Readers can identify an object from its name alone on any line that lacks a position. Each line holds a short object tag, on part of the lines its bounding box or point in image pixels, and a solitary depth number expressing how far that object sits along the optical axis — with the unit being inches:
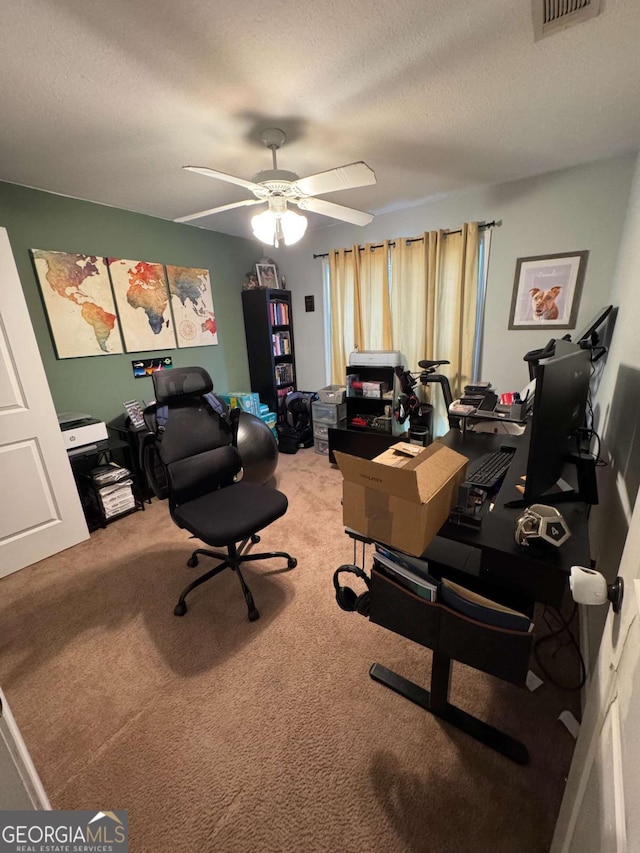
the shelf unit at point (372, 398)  125.7
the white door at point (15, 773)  26.8
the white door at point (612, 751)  18.7
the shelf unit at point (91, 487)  97.5
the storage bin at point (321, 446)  147.2
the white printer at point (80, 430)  93.0
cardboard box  37.0
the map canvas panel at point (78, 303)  95.9
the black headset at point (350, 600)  43.7
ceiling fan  61.2
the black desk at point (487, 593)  35.4
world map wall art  98.0
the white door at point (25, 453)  77.8
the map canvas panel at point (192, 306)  125.6
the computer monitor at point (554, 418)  37.4
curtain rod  107.3
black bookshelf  147.4
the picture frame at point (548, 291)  99.4
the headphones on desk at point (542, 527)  35.7
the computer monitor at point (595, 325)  81.0
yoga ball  110.0
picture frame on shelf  147.9
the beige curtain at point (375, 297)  128.6
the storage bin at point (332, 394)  139.5
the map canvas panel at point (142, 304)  110.4
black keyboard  54.3
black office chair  67.2
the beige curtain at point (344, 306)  135.0
